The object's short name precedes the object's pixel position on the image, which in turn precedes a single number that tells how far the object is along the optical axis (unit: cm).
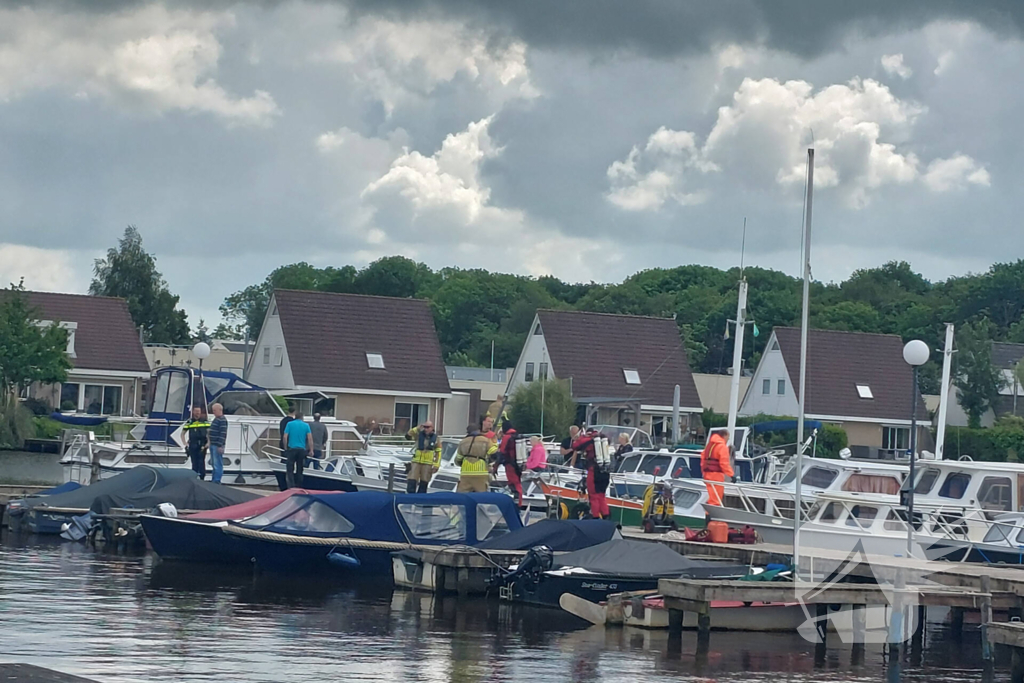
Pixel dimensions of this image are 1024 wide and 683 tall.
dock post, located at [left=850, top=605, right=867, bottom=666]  1980
